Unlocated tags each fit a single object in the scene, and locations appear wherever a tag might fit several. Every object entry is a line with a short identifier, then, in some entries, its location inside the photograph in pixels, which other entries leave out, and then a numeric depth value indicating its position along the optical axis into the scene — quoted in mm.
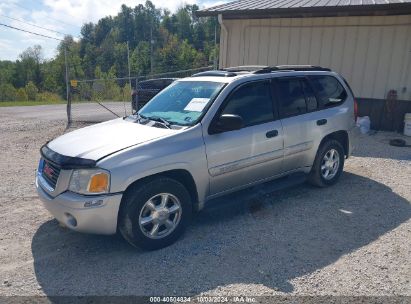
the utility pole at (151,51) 67825
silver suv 3246
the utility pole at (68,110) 11176
